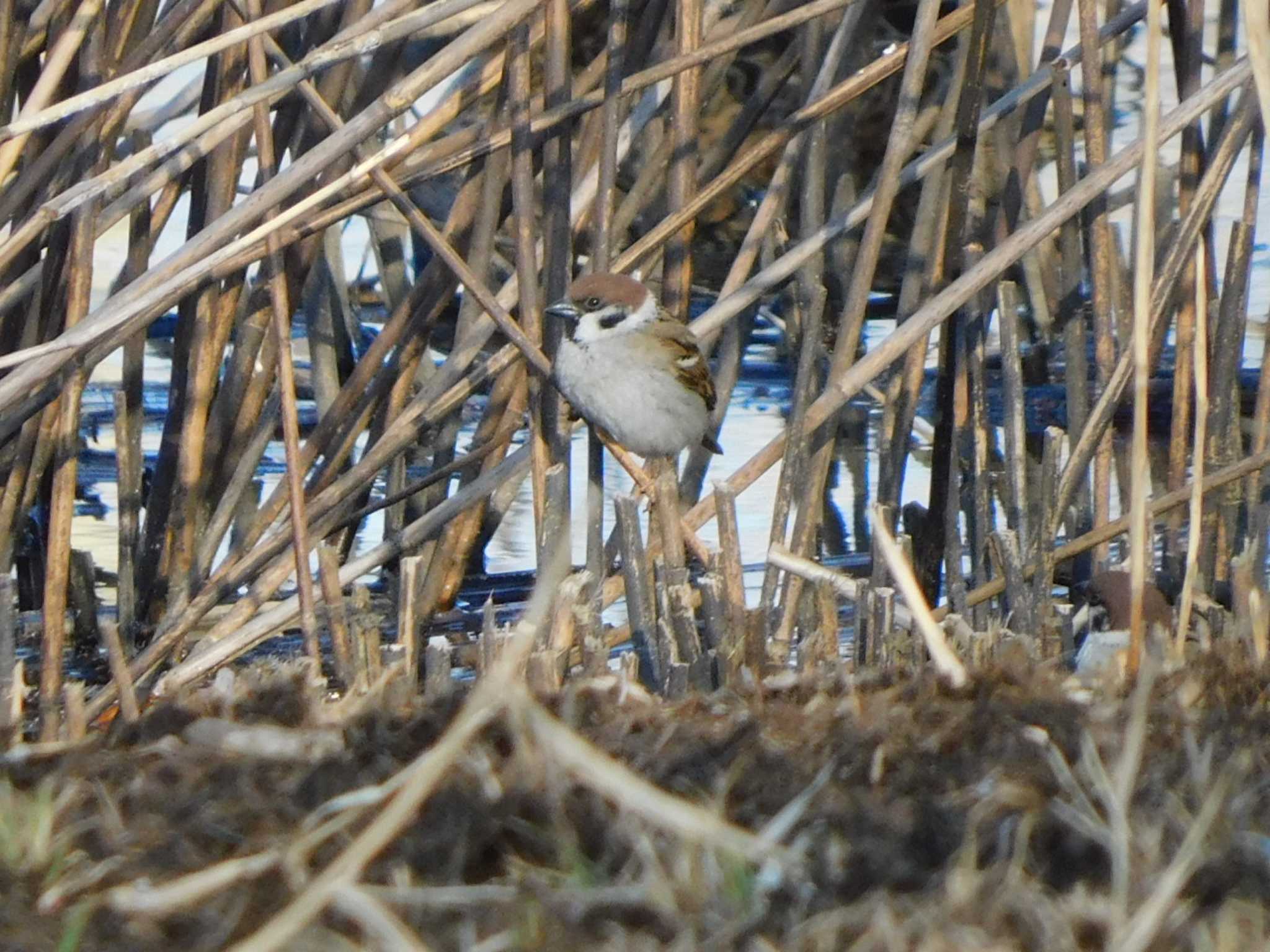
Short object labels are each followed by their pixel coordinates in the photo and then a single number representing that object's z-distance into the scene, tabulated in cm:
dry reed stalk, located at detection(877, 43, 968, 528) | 900
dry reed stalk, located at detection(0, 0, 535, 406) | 748
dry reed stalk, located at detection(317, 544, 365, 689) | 853
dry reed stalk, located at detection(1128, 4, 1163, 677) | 552
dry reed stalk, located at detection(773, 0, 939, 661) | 836
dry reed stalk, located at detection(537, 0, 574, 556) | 830
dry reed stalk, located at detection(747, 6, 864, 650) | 851
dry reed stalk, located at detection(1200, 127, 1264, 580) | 915
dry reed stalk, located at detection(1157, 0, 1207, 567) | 916
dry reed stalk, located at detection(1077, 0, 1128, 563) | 897
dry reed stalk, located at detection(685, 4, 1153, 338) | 887
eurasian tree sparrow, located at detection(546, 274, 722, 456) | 915
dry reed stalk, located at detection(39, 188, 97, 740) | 812
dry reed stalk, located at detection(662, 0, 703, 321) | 840
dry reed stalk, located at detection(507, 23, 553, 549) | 823
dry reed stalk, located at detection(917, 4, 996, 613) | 873
